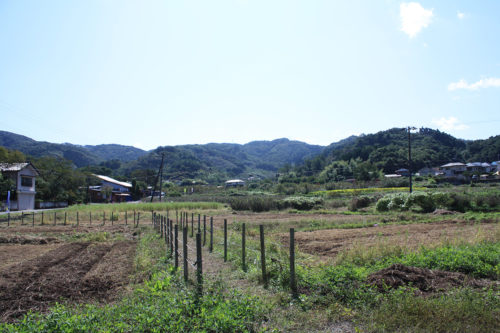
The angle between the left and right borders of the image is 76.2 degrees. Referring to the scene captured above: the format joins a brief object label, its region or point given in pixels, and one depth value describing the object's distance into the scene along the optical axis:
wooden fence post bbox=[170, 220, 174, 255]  11.17
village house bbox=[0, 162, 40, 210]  44.31
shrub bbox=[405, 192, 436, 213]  28.24
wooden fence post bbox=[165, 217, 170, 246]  13.37
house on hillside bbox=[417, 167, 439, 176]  93.16
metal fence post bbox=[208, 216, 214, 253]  12.21
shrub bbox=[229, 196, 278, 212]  38.09
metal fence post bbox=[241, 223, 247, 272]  8.64
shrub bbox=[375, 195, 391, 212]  30.76
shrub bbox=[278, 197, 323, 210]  37.62
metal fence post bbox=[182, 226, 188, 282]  7.29
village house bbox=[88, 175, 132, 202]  74.38
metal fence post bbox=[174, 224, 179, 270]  9.04
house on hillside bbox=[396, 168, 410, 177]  96.30
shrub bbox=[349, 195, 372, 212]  33.85
